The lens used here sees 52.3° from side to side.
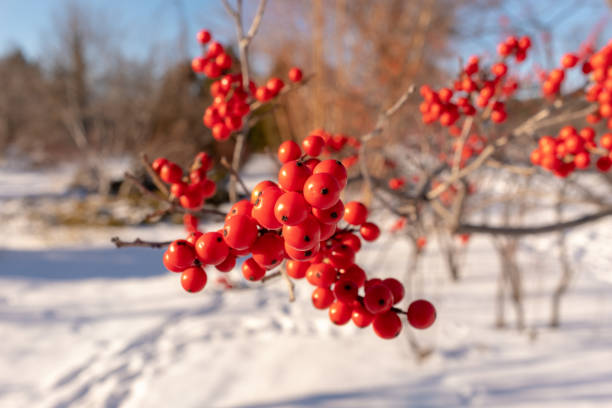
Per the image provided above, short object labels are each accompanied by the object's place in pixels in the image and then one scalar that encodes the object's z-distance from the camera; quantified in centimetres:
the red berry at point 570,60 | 26
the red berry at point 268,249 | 16
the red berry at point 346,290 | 17
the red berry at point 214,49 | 25
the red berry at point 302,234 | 15
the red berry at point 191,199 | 21
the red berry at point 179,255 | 16
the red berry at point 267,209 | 15
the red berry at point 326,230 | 16
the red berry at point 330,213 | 15
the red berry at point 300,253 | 15
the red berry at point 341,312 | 18
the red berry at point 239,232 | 15
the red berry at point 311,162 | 16
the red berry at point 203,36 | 25
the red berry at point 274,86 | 25
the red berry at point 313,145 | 17
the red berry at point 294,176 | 15
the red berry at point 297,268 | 18
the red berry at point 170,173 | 21
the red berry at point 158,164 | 21
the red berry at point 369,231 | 19
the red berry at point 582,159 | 23
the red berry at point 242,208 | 16
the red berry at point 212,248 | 16
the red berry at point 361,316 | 18
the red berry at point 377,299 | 17
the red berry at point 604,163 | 24
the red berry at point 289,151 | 17
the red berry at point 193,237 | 17
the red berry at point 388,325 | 17
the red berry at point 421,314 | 17
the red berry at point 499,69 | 25
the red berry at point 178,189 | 21
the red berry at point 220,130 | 24
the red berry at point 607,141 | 23
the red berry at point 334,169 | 15
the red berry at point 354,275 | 18
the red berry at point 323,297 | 18
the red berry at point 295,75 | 26
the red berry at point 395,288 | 18
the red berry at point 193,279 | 17
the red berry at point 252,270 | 17
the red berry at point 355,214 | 18
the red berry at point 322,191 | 14
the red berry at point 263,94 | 25
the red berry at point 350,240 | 18
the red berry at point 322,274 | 17
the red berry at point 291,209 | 15
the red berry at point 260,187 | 16
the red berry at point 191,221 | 23
